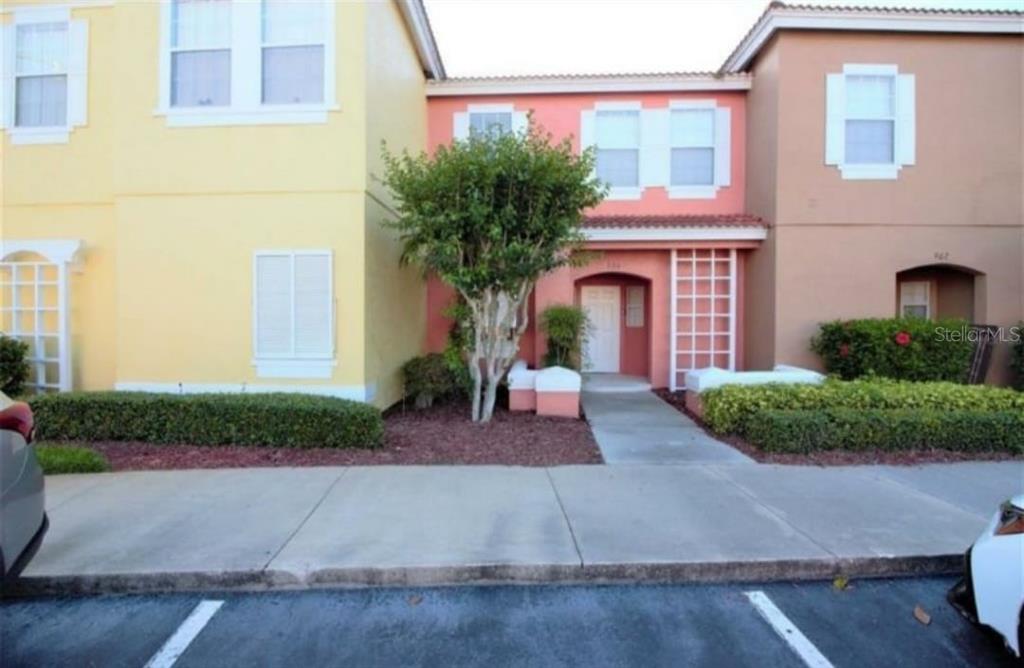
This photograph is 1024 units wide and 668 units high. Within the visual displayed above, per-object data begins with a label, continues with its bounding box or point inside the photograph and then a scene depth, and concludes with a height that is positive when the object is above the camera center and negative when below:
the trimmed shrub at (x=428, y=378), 9.48 -0.90
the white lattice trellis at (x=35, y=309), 8.73 +0.22
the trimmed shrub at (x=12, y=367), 8.16 -0.66
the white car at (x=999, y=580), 2.72 -1.27
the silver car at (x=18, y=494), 2.98 -0.96
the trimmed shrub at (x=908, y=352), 9.38 -0.37
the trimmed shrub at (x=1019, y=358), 9.95 -0.50
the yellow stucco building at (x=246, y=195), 7.68 +1.82
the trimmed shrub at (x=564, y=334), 10.33 -0.13
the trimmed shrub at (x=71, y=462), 5.78 -1.45
